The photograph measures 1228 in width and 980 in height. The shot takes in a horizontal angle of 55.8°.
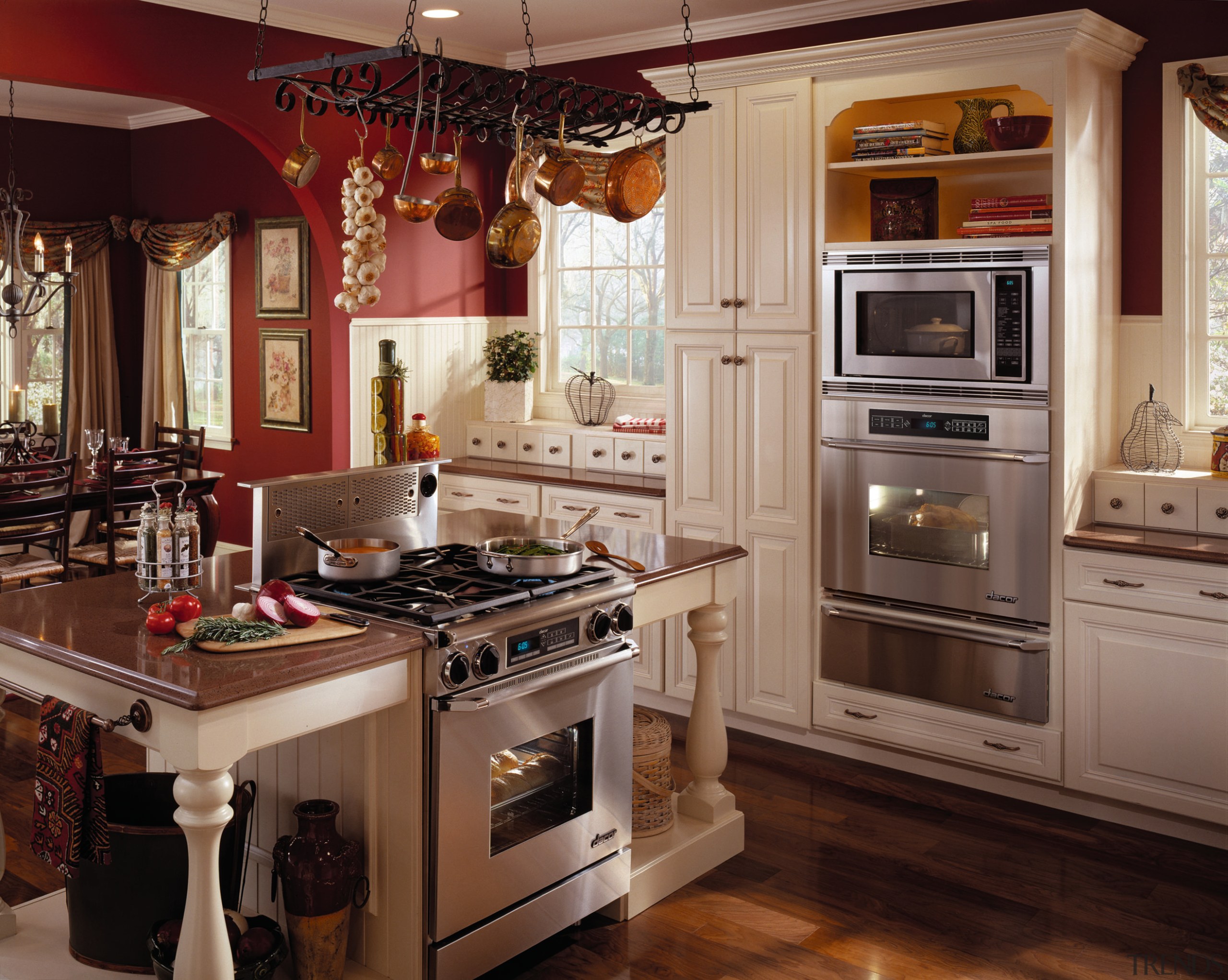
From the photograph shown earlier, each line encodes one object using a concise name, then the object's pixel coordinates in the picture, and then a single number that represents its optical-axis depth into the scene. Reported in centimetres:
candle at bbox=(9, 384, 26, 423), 693
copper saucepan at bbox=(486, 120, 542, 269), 264
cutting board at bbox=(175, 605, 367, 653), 220
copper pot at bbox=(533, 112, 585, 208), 281
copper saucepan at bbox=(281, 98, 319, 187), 306
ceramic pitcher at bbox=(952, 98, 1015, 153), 382
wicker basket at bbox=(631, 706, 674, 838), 321
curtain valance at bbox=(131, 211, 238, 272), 668
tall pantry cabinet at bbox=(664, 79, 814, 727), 408
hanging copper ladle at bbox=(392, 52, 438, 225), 288
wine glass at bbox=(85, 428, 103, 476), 529
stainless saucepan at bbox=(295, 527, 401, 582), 268
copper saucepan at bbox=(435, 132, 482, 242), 278
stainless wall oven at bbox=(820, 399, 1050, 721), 367
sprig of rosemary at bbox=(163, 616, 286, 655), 222
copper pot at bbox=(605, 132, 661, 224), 282
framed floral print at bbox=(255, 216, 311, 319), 621
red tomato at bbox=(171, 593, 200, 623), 236
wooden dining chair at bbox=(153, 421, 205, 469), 589
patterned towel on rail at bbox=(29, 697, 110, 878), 227
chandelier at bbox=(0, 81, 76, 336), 527
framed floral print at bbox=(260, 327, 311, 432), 623
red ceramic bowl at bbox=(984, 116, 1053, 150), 364
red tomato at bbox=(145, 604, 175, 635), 231
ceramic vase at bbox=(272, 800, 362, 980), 242
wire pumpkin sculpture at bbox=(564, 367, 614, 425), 547
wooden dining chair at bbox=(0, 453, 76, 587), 472
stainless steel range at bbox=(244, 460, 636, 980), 245
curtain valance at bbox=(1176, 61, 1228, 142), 362
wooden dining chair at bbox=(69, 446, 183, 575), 514
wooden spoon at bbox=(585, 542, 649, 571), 302
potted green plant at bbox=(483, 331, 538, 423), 552
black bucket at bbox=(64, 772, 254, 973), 247
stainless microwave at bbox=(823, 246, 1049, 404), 360
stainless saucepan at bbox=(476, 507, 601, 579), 277
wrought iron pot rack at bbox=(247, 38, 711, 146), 232
